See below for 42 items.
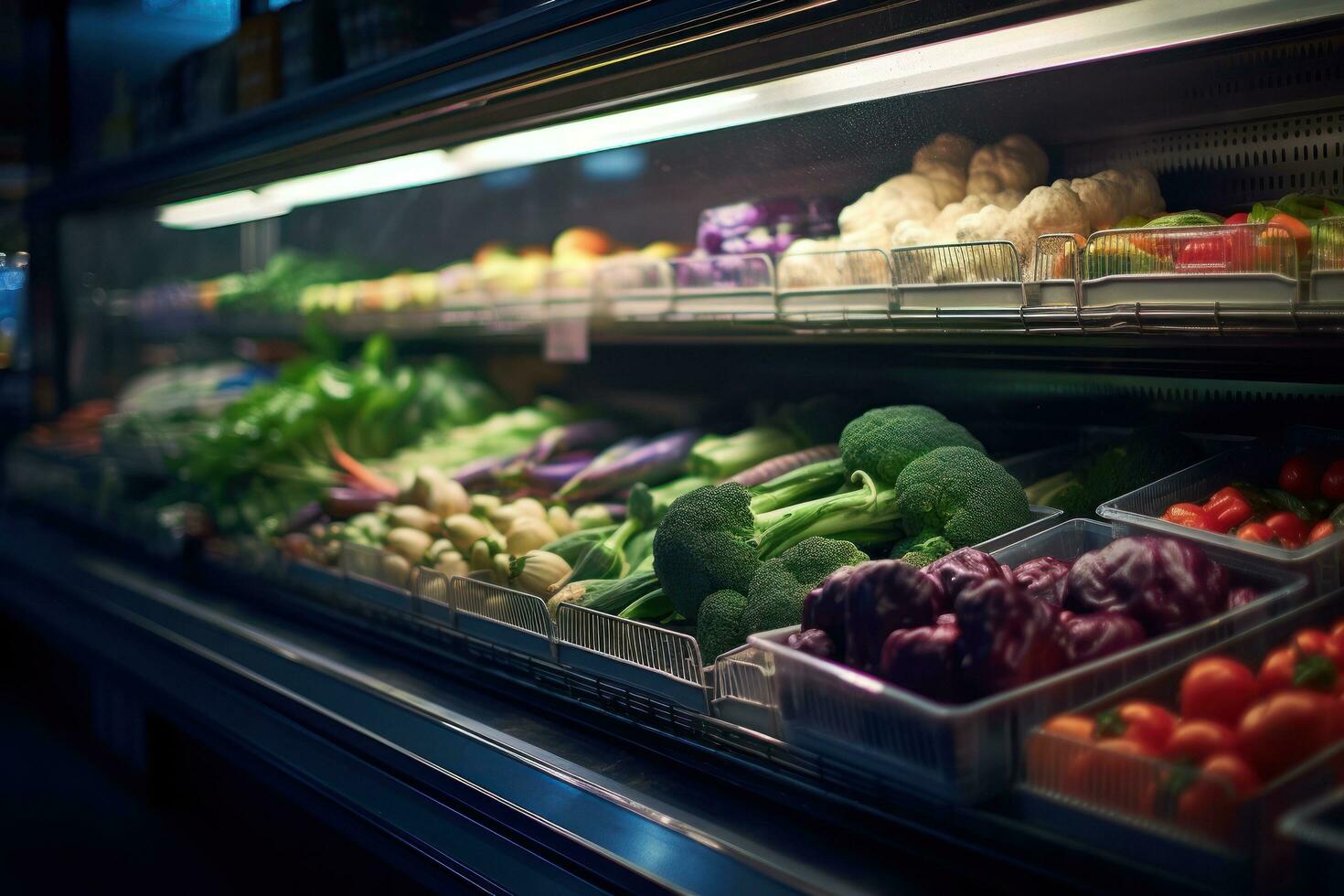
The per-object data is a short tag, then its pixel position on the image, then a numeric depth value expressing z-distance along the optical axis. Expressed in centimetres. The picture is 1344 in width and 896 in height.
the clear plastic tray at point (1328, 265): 120
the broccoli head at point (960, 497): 160
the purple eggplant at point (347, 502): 274
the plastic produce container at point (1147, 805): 91
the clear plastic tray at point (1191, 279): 124
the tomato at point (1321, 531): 141
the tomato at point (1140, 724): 105
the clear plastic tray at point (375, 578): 212
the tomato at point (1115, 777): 97
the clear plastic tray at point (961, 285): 152
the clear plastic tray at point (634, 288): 227
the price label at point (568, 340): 257
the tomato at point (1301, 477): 155
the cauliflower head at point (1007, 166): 169
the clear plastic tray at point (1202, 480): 147
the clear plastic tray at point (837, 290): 171
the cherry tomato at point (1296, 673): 106
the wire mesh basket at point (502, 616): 175
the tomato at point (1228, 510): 151
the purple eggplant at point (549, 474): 266
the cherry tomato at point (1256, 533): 140
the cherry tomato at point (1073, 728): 107
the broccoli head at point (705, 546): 165
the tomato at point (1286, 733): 98
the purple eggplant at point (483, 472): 278
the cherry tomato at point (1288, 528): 145
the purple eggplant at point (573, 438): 283
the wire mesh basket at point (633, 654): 147
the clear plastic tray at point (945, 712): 109
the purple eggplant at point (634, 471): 254
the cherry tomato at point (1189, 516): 150
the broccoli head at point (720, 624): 156
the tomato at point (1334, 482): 150
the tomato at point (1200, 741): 99
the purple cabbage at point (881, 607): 127
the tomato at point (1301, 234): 123
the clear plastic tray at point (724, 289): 197
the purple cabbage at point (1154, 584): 123
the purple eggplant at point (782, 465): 208
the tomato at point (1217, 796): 91
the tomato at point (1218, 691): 107
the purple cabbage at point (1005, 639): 114
